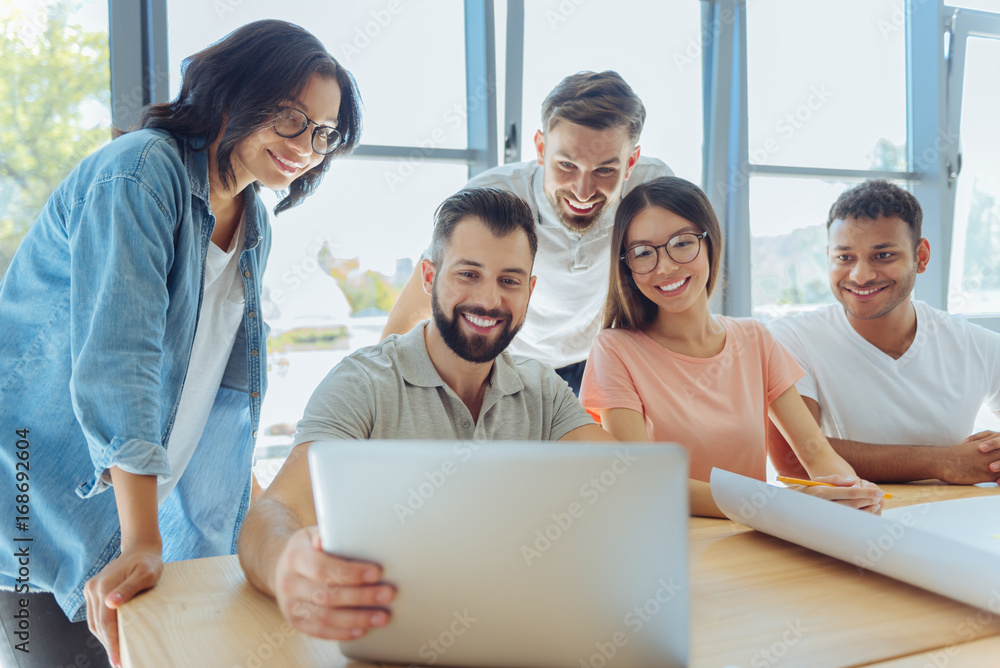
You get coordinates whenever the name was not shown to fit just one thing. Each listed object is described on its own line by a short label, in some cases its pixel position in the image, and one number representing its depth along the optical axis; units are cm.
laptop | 66
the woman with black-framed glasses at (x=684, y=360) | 164
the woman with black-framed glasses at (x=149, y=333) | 107
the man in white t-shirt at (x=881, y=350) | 193
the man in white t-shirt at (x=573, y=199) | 193
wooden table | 77
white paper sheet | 87
